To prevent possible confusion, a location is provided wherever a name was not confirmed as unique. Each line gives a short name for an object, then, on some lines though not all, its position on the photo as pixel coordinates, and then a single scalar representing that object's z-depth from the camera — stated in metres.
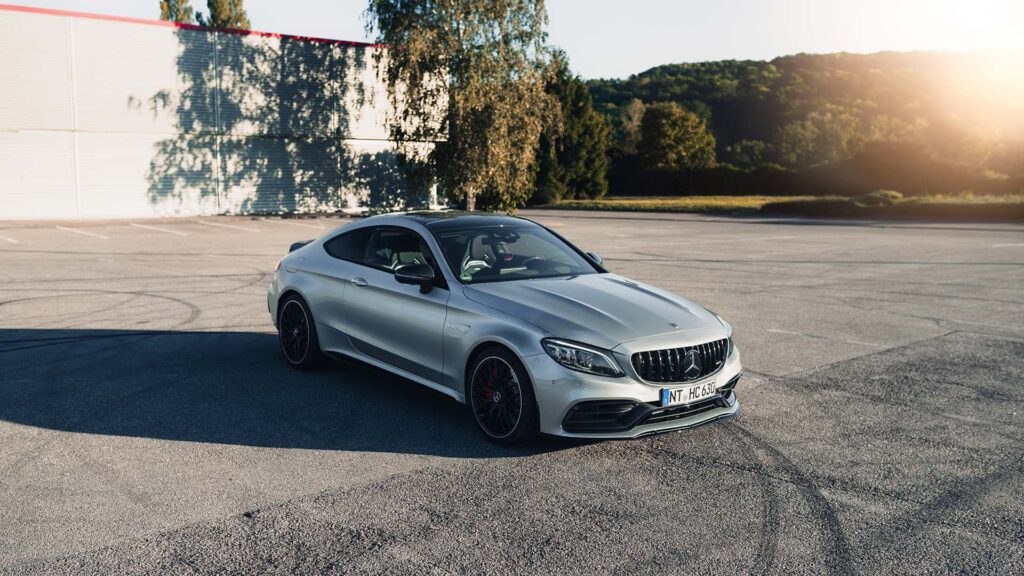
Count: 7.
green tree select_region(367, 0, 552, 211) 32.09
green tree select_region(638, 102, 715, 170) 76.88
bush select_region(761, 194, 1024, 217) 36.88
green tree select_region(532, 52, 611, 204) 51.72
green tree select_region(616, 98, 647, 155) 81.91
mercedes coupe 5.53
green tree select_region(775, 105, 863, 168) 93.19
